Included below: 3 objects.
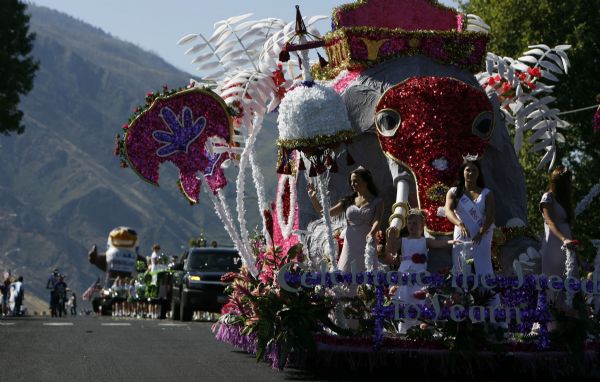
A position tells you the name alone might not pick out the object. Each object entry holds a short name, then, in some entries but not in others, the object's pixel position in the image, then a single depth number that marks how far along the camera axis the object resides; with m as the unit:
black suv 26.56
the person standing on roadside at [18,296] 40.19
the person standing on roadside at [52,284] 44.75
